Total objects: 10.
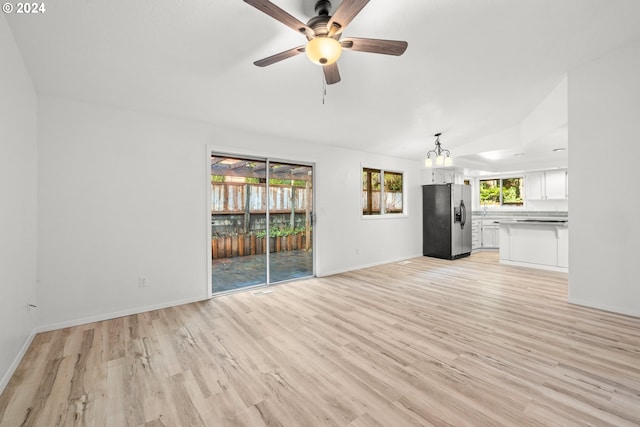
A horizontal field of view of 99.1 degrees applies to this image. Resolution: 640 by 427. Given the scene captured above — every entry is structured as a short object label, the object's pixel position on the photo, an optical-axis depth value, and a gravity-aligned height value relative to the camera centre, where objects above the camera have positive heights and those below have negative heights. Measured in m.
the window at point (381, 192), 6.07 +0.49
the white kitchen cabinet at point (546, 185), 6.87 +0.71
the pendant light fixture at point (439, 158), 4.80 +0.98
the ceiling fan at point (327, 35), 1.61 +1.21
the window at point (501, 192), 7.93 +0.63
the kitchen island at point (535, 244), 5.08 -0.62
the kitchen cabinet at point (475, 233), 7.52 -0.57
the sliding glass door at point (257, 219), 4.15 -0.09
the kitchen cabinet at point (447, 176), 6.96 +0.97
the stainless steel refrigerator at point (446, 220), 6.46 -0.18
